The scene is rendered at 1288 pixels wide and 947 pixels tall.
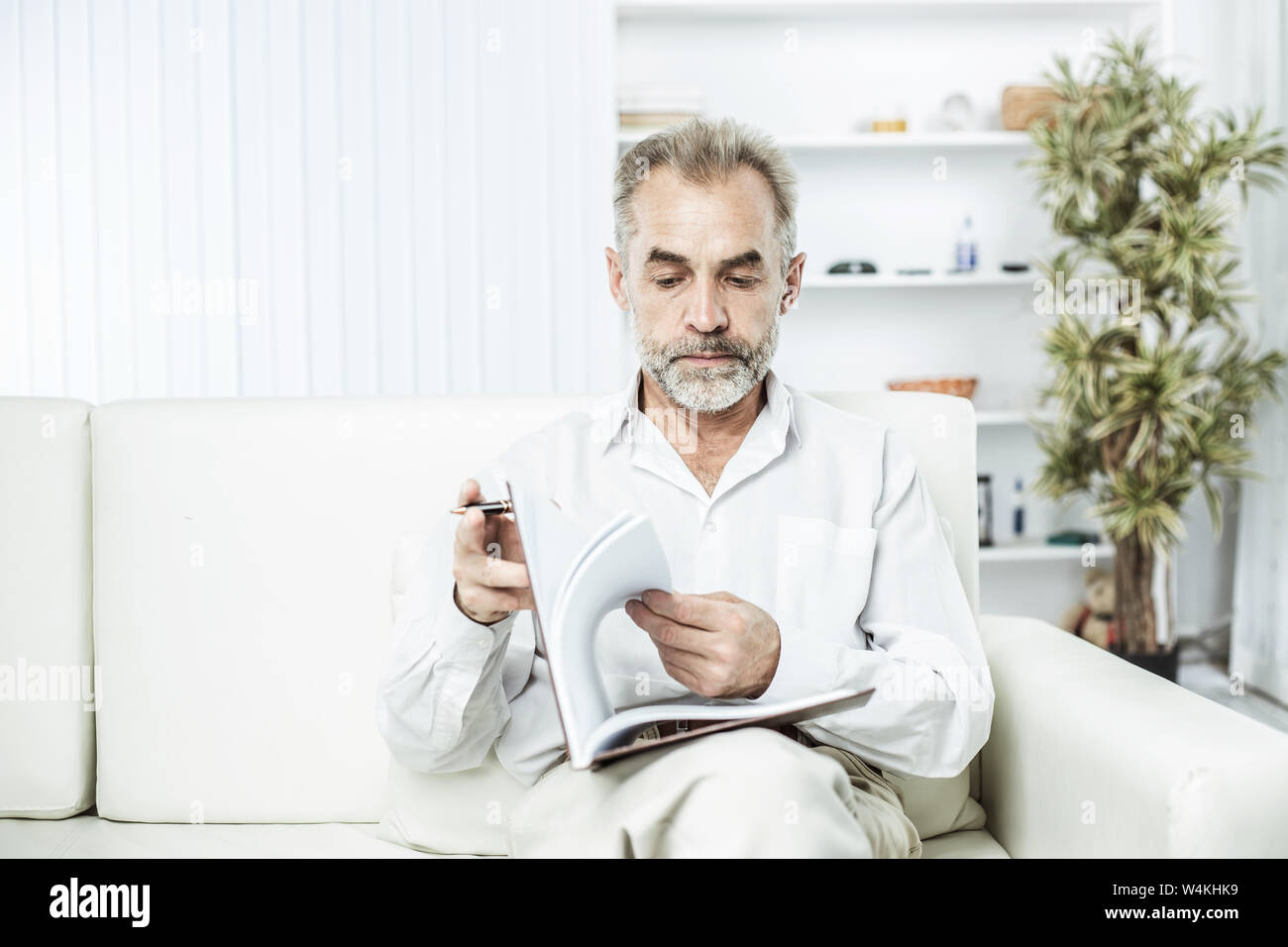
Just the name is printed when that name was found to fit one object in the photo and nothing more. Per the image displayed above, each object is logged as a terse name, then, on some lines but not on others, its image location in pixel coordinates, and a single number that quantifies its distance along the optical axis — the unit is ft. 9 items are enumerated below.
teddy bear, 10.44
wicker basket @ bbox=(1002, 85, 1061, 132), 10.53
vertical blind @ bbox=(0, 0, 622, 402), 10.12
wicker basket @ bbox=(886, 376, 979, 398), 10.44
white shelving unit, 11.12
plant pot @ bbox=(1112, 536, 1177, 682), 9.62
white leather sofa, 4.15
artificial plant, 9.15
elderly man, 2.91
